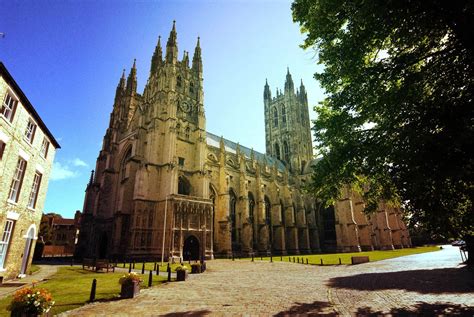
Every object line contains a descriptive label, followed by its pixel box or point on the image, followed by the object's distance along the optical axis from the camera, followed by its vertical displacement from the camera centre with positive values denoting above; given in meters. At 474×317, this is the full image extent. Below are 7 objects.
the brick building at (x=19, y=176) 12.07 +3.59
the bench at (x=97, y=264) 19.00 -1.57
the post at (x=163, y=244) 27.90 -0.21
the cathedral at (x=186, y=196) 30.86 +6.74
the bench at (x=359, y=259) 24.72 -1.79
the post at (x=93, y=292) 9.29 -1.69
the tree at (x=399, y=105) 6.80 +4.47
